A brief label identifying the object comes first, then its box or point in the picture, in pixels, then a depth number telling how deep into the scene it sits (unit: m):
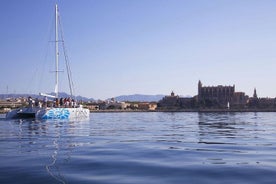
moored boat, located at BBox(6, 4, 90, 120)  40.58
